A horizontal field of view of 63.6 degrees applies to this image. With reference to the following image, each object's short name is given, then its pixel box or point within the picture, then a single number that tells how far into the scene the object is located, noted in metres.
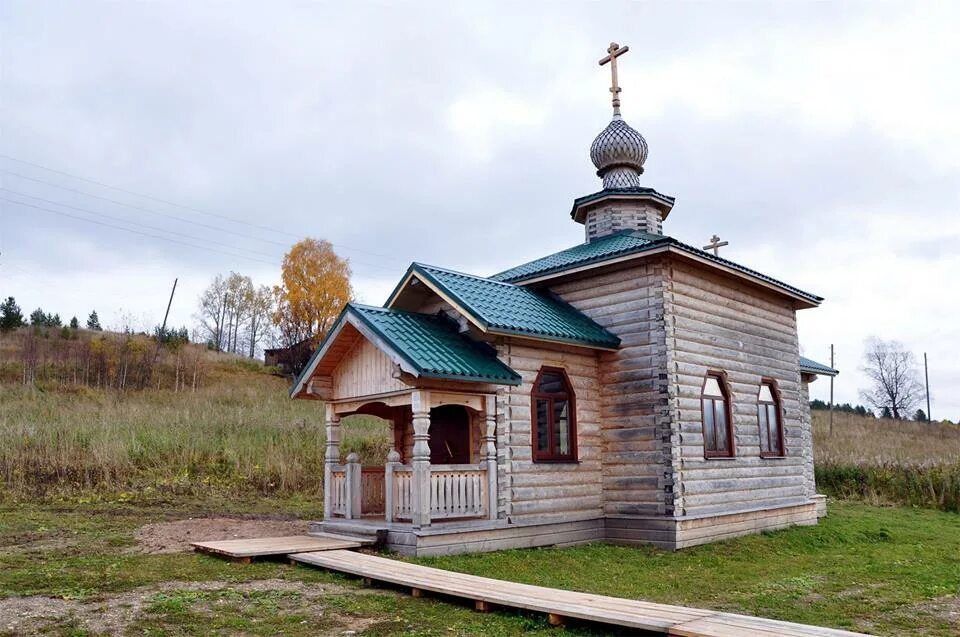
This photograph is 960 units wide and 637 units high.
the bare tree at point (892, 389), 67.56
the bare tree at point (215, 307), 58.94
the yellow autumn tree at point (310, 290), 40.66
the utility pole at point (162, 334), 33.02
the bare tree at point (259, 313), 55.06
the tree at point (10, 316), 38.25
